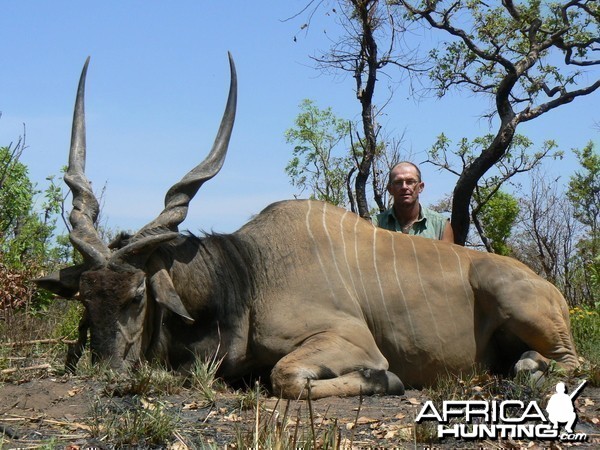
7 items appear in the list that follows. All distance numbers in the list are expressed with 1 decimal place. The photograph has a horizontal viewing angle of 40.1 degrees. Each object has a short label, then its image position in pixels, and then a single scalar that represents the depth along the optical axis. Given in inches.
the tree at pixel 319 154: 561.6
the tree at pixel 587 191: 602.3
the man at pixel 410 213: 238.4
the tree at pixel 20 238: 237.8
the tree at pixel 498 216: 537.6
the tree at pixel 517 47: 405.1
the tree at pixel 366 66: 393.1
